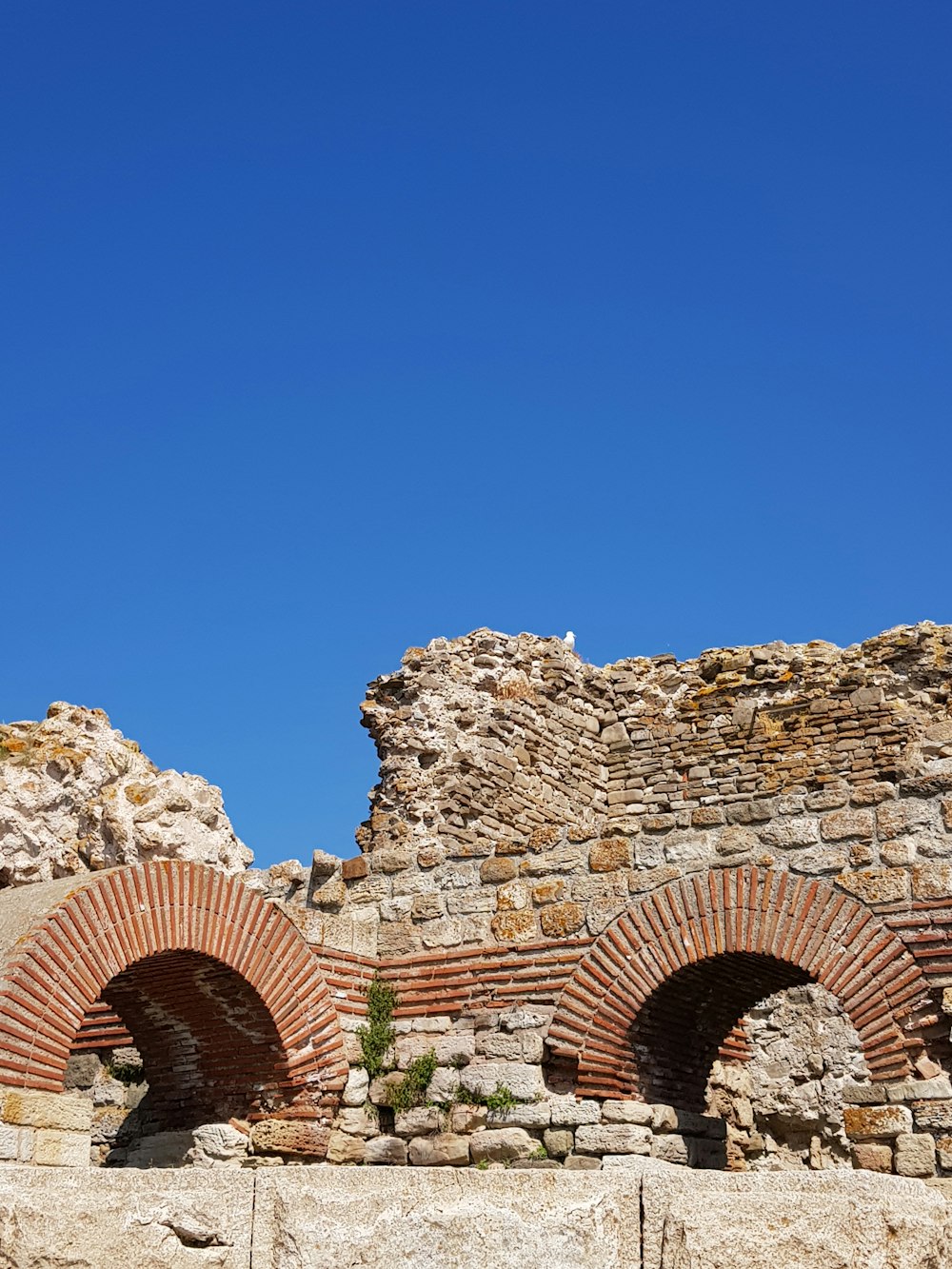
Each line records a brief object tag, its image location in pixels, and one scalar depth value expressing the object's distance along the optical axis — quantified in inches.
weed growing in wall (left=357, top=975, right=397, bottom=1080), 319.0
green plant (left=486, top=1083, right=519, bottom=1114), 300.5
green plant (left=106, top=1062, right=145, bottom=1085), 339.0
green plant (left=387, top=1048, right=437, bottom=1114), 312.7
